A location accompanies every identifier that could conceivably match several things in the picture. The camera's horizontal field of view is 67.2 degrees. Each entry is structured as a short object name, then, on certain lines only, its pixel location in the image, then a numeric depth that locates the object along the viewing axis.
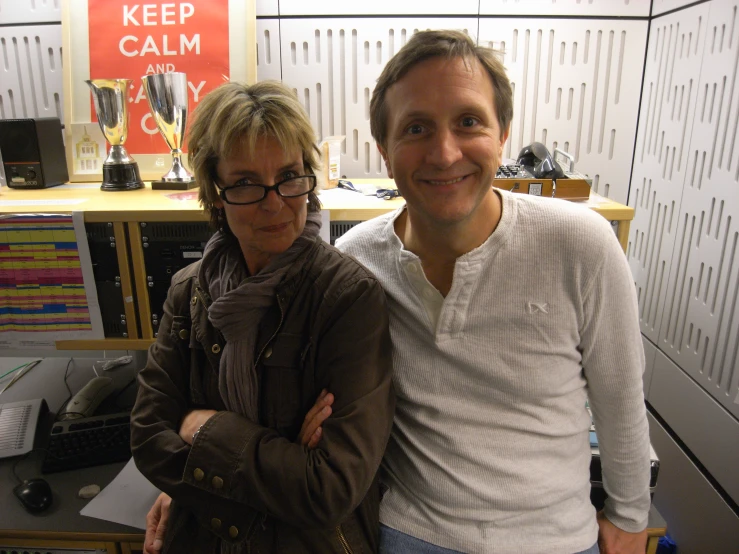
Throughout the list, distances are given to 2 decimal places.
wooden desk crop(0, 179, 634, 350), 1.29
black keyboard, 1.41
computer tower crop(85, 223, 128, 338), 1.32
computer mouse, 1.26
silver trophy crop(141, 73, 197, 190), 1.46
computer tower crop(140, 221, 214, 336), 1.33
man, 1.00
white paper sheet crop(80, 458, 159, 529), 1.25
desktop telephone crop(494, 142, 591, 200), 1.39
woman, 0.93
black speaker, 1.53
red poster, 1.64
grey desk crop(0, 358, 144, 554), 1.22
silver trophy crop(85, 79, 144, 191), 1.49
